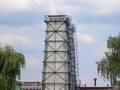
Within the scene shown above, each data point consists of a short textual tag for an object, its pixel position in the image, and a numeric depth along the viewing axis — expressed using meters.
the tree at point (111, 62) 47.34
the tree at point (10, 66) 44.19
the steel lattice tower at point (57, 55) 84.19
